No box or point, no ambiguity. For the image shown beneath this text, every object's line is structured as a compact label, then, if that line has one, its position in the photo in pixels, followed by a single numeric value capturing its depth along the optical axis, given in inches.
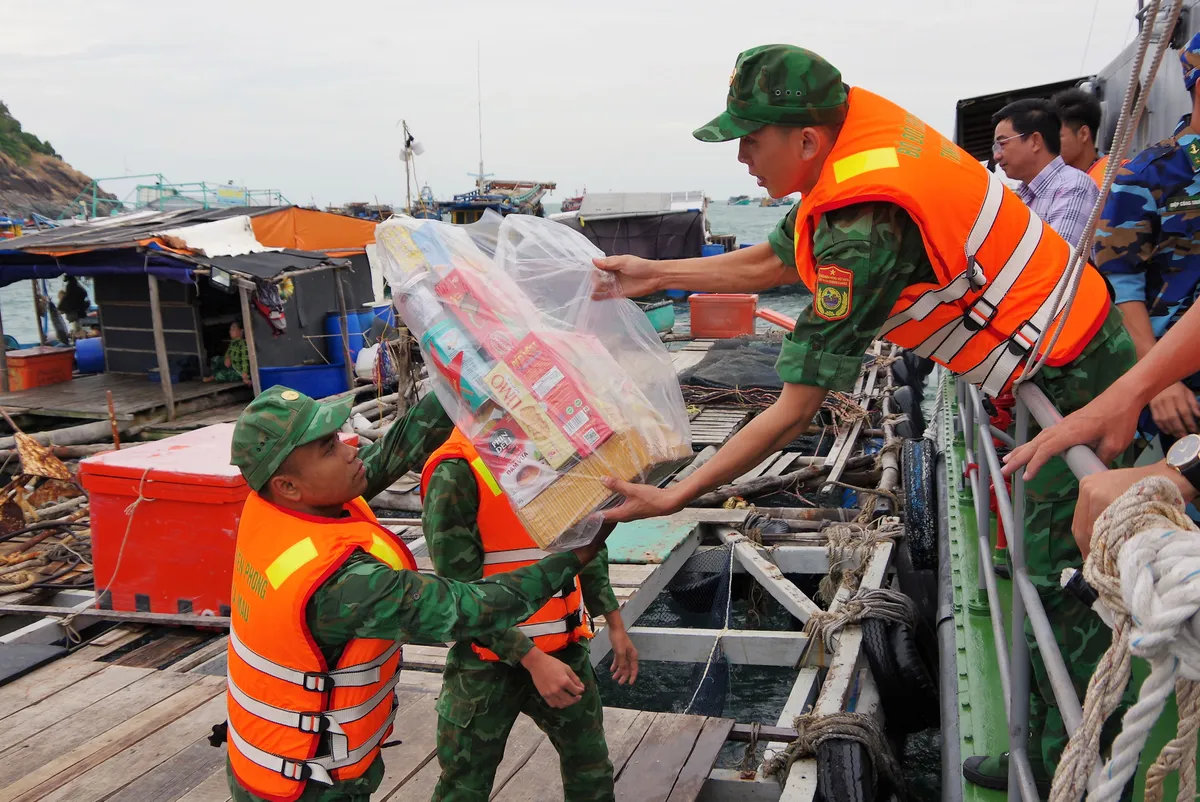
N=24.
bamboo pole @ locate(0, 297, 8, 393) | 617.3
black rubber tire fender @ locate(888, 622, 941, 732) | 177.9
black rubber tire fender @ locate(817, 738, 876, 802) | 137.1
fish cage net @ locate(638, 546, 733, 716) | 241.4
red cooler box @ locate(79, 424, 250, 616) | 193.8
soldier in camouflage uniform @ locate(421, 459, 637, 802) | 98.0
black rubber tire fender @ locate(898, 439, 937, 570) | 241.1
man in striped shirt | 156.9
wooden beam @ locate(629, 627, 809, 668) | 201.8
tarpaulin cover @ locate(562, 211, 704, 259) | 1195.9
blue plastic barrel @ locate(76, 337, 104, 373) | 682.2
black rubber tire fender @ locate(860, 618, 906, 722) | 179.6
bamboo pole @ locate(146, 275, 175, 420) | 562.3
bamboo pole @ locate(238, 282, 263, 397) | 566.3
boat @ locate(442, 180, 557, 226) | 1334.9
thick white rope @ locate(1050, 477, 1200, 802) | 34.8
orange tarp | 708.7
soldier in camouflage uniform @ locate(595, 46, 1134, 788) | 82.0
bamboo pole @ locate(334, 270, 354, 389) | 644.7
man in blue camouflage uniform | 103.5
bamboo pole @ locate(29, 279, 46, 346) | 706.8
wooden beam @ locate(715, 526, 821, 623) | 218.4
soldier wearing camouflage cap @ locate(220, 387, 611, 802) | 82.0
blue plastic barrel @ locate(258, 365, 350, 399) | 617.7
